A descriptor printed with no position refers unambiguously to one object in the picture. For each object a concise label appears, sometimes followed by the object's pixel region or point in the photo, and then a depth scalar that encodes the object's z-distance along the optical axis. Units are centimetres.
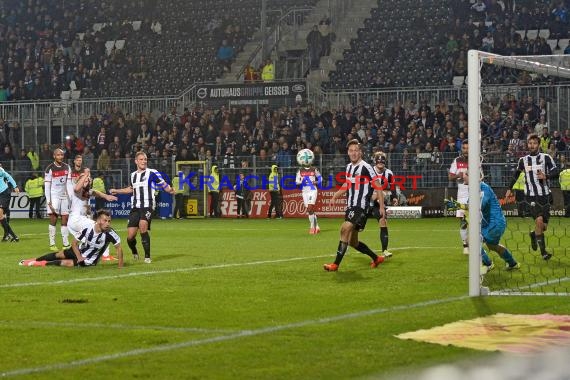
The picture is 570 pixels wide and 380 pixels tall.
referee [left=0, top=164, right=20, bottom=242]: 2525
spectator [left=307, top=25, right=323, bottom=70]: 4562
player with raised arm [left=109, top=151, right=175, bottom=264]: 1883
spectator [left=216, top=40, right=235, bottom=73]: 4822
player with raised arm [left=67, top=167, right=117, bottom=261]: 1875
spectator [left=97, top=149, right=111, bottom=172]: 4041
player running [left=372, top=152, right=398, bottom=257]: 1897
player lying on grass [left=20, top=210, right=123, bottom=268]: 1714
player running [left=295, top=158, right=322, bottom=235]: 2867
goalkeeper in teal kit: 1522
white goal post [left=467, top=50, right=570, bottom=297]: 1253
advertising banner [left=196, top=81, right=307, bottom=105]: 4022
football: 2884
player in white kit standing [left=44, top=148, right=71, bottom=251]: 2325
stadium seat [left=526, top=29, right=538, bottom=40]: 4097
